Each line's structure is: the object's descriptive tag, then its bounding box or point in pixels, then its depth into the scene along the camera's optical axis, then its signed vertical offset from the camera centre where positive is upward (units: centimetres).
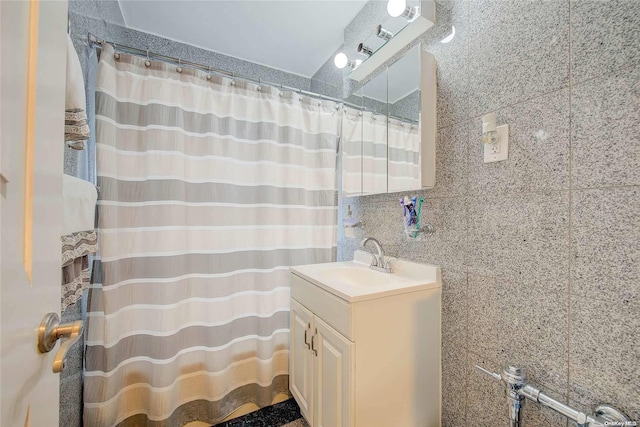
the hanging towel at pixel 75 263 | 80 -18
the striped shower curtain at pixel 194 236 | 127 -14
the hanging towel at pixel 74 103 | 73 +34
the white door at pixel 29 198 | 34 +2
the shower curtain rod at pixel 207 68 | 124 +89
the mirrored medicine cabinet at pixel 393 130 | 113 +48
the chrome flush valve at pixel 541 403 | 62 -53
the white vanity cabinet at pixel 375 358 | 92 -59
